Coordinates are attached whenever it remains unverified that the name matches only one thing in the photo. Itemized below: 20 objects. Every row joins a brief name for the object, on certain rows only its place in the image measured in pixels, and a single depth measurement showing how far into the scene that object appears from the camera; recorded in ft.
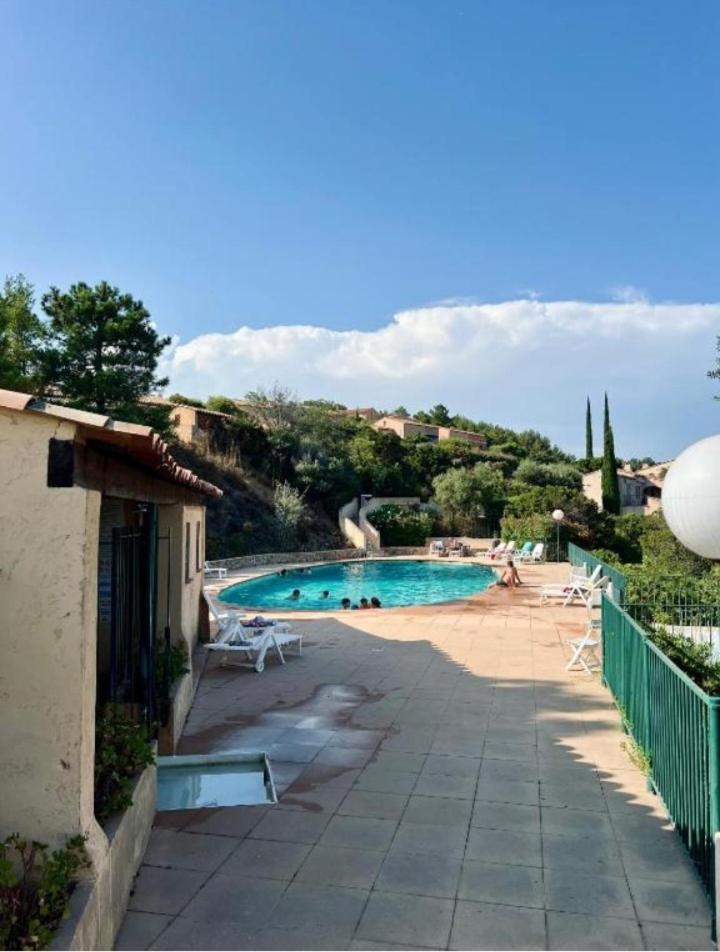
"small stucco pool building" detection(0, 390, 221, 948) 11.02
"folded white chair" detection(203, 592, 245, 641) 37.80
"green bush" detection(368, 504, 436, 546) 125.08
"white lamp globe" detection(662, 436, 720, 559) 32.04
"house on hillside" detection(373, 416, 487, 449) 227.40
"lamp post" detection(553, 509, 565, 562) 97.50
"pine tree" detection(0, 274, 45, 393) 91.25
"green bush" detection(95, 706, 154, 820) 13.38
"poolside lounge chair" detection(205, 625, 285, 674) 34.82
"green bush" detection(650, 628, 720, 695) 20.50
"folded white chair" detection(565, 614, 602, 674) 33.60
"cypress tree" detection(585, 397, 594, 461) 242.78
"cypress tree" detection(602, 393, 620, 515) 145.89
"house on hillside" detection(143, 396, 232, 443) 130.52
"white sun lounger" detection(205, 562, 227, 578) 83.70
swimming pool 76.13
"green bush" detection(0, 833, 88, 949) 9.34
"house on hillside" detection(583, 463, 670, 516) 186.68
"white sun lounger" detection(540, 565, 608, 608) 57.16
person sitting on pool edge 73.02
